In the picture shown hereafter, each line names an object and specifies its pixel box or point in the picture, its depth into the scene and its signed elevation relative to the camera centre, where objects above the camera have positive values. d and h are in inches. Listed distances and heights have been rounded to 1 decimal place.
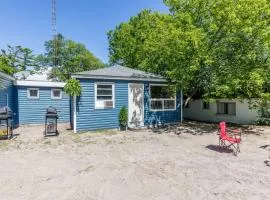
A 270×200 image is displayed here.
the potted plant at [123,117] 370.7 -35.5
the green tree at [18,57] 799.4 +213.4
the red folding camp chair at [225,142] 231.8 -62.5
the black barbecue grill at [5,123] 302.8 -40.9
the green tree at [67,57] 1116.4 +306.4
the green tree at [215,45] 324.4 +114.1
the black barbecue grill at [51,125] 330.7 -47.7
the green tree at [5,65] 684.2 +143.8
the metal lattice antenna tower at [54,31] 758.5 +365.1
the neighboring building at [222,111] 448.3 -31.1
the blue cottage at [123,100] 349.3 +1.8
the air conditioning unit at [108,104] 368.0 -7.1
